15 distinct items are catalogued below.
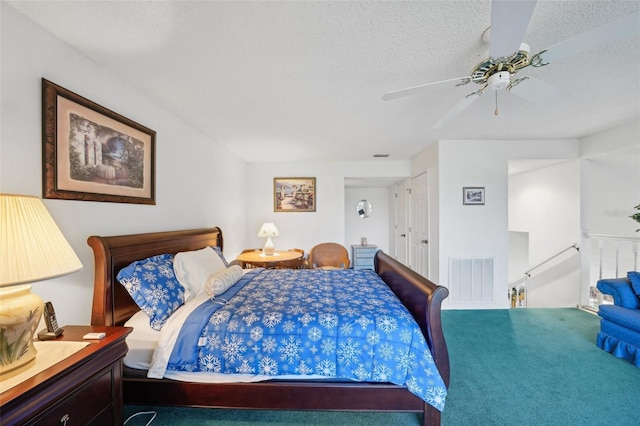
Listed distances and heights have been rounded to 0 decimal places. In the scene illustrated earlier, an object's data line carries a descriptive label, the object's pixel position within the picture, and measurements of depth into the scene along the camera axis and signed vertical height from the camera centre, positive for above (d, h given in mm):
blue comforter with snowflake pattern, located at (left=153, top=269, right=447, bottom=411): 1439 -834
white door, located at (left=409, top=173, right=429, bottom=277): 3932 -240
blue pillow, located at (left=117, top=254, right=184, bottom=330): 1531 -514
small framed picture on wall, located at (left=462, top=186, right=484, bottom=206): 3438 +236
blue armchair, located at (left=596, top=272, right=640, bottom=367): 2129 -1024
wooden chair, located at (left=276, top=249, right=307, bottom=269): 3656 -798
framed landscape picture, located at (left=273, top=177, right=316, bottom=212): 4637 +361
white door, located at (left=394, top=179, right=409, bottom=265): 4925 -159
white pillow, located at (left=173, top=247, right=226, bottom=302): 1833 -477
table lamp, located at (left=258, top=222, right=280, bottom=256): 3723 -337
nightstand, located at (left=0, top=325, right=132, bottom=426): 819 -703
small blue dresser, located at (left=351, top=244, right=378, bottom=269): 5098 -942
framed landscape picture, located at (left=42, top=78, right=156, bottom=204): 1342 +410
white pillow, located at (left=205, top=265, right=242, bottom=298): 1822 -564
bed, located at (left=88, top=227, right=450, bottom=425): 1460 -1101
